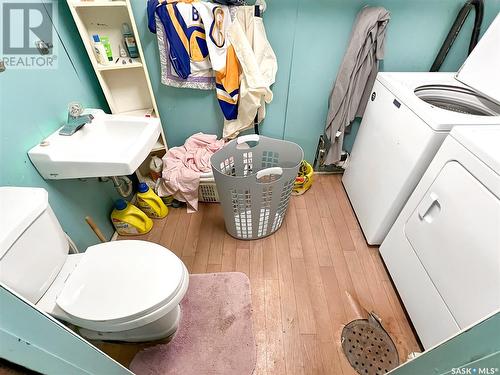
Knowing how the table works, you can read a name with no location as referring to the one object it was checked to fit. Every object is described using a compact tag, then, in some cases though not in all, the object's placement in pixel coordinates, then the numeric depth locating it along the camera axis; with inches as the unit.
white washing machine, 45.7
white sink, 43.0
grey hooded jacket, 57.1
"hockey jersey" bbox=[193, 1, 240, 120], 54.8
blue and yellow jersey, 53.7
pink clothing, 68.9
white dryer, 34.1
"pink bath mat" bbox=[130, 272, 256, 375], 47.0
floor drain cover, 46.4
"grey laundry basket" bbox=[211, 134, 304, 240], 55.1
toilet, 33.1
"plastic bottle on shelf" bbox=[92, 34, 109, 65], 54.6
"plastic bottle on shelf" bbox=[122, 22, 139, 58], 58.0
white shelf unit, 52.3
